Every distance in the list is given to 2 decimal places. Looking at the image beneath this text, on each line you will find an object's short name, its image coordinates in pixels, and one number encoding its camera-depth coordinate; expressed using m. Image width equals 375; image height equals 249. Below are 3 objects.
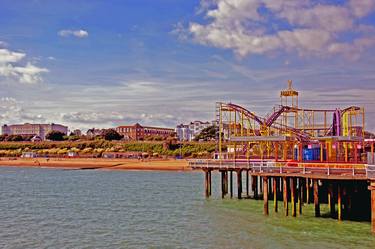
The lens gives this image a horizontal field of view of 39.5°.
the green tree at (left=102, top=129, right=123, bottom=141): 177.46
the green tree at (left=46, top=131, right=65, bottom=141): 193.00
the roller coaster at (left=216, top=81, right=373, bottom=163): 42.44
